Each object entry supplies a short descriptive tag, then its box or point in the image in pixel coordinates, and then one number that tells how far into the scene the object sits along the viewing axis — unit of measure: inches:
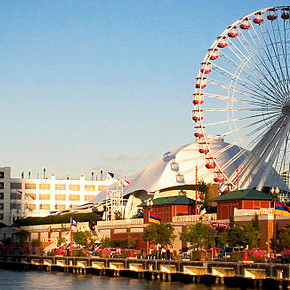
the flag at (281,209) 3457.2
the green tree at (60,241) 5201.8
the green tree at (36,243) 5676.2
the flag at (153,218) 4160.9
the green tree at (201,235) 3636.8
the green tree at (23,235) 6087.6
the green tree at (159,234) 3887.8
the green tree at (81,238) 4753.9
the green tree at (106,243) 4461.1
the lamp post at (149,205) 4183.1
